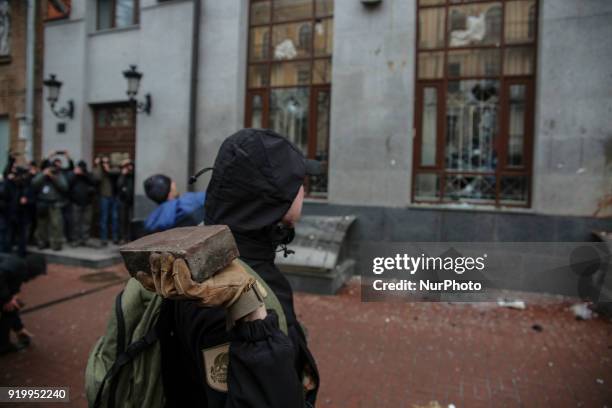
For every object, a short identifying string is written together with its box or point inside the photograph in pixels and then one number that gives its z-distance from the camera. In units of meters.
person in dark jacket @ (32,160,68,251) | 8.45
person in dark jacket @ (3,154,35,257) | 8.20
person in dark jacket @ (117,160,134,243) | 9.21
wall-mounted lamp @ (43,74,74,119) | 9.78
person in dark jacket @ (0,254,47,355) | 3.79
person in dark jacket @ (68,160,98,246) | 8.91
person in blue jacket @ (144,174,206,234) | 3.61
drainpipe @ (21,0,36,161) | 10.76
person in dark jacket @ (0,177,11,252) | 8.05
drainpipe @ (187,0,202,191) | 8.71
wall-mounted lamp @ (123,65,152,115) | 8.89
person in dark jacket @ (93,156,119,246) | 9.10
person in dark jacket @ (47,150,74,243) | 8.83
